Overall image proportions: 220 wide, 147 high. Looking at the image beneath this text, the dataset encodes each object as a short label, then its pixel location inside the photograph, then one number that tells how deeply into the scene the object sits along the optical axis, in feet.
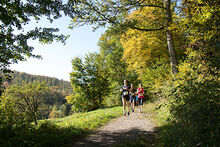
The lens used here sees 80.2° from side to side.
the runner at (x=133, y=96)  32.15
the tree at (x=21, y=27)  16.30
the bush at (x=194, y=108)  9.09
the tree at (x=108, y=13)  23.40
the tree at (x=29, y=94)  56.24
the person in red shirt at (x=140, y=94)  31.73
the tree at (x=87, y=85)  71.10
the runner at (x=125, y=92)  28.04
